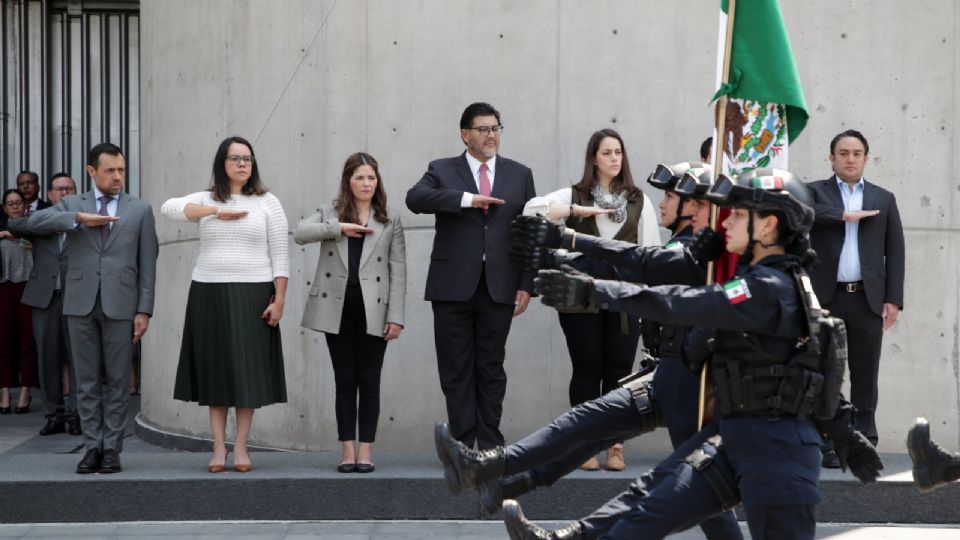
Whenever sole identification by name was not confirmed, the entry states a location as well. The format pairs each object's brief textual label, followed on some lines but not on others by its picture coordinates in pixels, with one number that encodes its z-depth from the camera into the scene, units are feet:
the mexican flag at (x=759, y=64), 17.76
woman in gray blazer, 25.91
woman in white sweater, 25.89
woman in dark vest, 26.03
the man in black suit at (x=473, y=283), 25.80
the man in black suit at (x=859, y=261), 26.53
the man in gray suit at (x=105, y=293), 25.82
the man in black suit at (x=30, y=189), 37.35
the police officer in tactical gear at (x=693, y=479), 14.35
